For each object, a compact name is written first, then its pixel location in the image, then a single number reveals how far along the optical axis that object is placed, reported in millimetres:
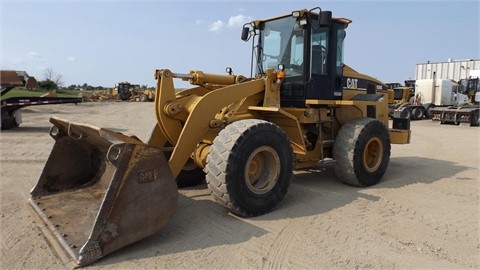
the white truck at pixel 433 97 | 23219
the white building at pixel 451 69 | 31295
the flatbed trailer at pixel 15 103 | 12756
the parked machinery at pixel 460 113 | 19719
